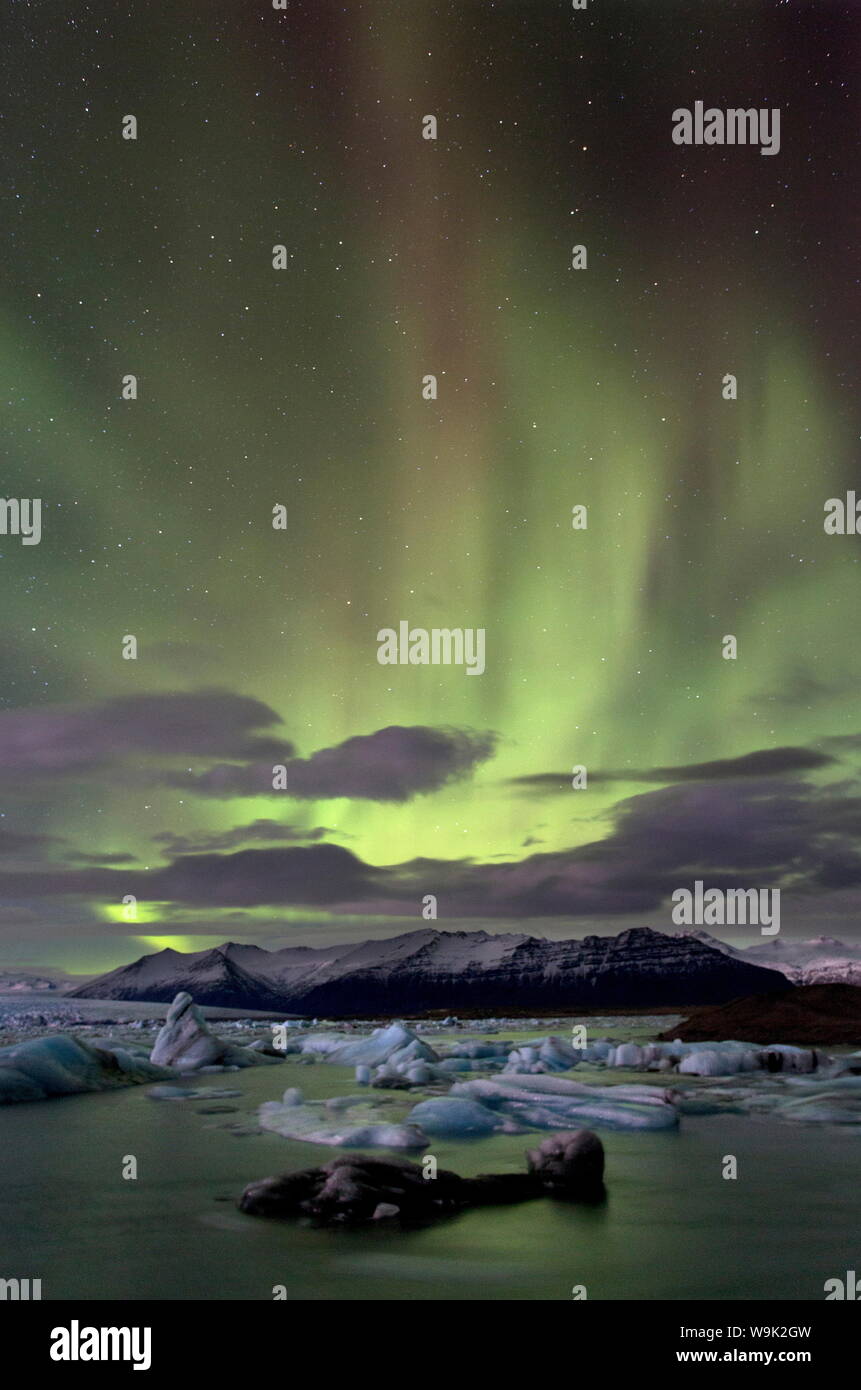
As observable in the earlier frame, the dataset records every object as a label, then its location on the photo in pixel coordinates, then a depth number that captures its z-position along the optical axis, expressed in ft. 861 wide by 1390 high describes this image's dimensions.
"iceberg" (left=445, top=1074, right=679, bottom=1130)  64.08
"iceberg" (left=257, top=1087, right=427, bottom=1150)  55.83
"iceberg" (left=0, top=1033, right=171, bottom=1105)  76.79
